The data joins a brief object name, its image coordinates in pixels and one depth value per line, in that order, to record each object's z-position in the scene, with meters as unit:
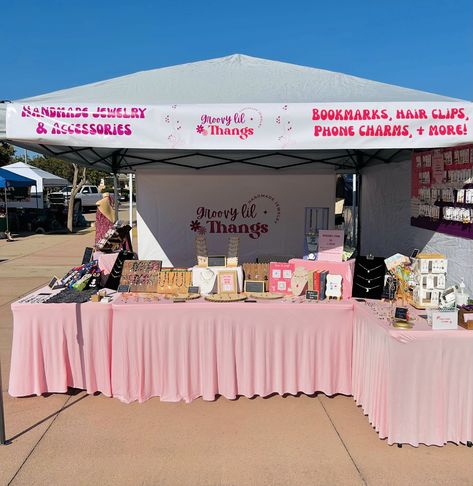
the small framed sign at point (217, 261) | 4.06
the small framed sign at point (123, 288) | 3.86
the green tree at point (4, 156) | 24.88
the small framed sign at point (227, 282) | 3.80
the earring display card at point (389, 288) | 3.63
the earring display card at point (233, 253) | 4.05
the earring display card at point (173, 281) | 3.84
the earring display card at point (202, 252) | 4.04
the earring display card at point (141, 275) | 3.89
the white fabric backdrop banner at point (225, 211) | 6.98
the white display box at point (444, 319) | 2.90
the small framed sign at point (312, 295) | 3.65
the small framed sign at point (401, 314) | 3.04
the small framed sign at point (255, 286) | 3.86
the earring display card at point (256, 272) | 4.00
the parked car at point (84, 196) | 26.80
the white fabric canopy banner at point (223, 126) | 3.11
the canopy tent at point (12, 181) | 14.84
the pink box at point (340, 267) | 3.79
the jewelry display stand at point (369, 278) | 3.71
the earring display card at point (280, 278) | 3.88
